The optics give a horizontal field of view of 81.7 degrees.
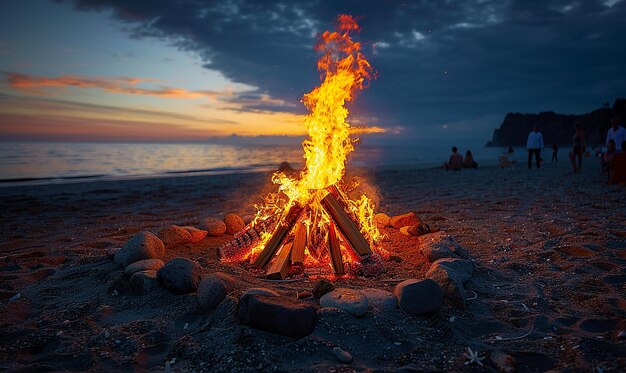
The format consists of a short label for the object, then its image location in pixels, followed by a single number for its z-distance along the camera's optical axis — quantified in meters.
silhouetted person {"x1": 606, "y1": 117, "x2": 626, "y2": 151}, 13.40
